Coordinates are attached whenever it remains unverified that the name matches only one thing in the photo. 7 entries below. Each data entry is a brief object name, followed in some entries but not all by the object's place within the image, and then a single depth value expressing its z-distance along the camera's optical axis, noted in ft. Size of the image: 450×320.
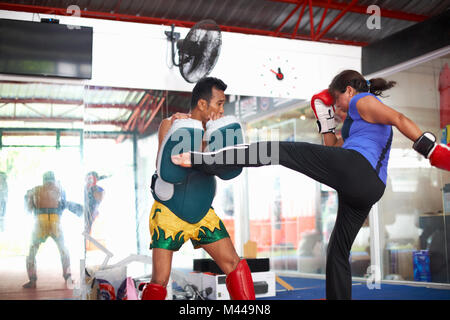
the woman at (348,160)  7.84
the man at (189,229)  8.12
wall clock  16.96
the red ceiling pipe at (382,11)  20.93
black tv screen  13.91
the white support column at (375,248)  17.88
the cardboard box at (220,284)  13.64
